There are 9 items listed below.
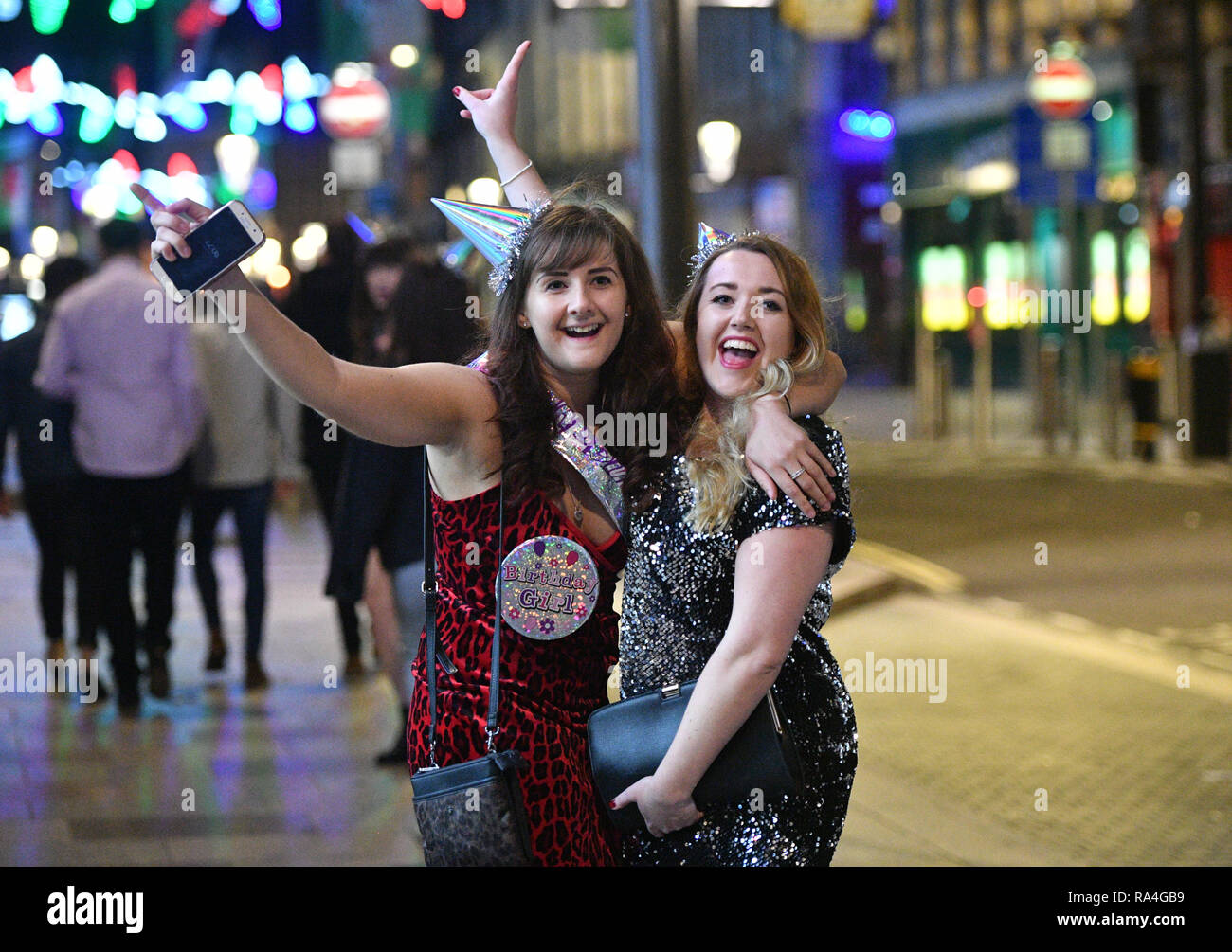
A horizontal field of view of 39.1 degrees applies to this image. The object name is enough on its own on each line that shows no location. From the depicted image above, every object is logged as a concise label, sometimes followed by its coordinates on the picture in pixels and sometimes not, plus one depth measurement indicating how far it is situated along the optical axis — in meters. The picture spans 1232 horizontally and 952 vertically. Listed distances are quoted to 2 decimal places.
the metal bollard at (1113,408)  17.78
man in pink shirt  7.64
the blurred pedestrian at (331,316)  8.07
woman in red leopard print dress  2.77
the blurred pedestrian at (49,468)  8.20
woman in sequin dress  2.63
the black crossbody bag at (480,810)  2.69
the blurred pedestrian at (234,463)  8.29
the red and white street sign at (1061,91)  18.70
